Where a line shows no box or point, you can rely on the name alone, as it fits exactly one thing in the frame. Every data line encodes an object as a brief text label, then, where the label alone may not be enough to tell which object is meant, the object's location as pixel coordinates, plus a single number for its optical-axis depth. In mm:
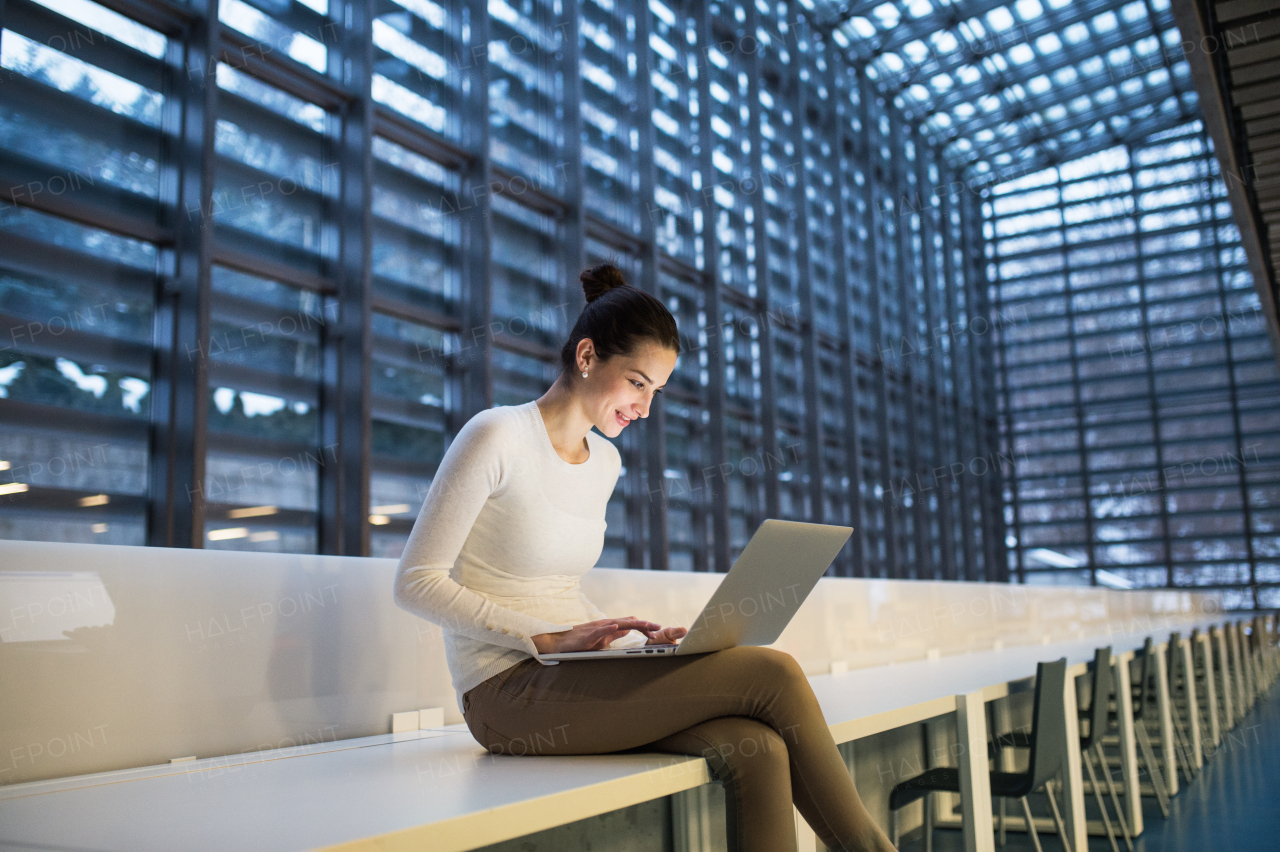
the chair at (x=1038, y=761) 2605
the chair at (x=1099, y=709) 3381
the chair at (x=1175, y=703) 5055
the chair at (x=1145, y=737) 3967
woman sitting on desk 1308
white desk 883
